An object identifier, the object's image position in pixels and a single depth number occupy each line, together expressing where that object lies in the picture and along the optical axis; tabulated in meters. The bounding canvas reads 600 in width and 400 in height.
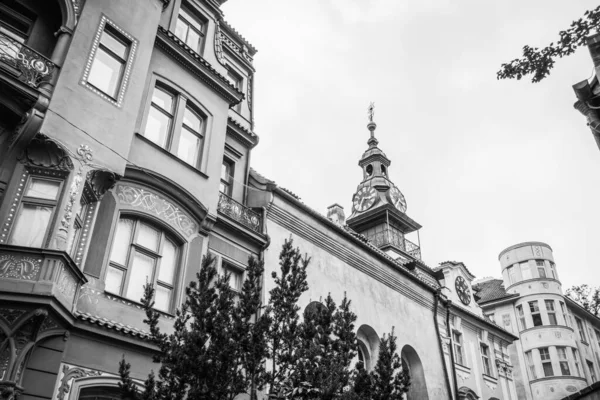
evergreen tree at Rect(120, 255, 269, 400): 7.72
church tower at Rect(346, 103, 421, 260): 43.00
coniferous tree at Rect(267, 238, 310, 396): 8.68
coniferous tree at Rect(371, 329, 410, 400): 9.58
